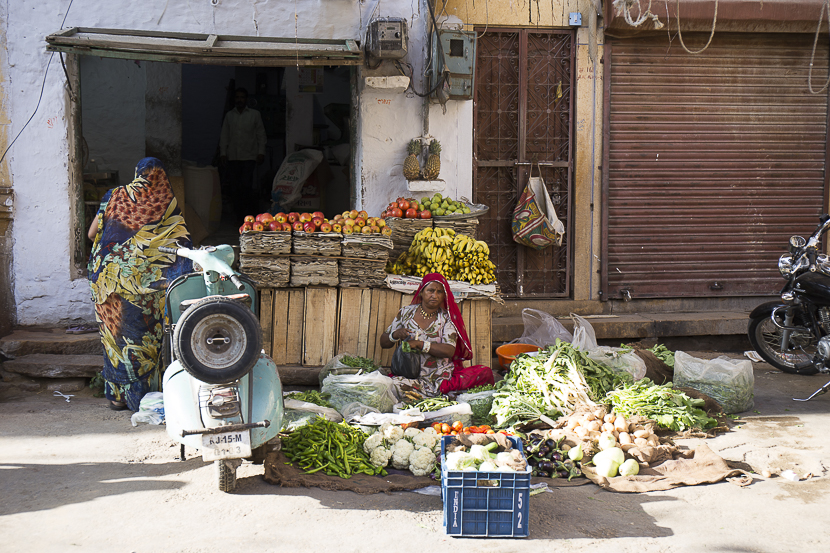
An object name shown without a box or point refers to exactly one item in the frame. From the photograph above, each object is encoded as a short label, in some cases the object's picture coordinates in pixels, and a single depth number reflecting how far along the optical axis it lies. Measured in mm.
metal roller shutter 8336
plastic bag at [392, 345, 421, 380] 6090
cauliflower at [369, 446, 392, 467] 4746
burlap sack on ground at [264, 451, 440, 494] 4449
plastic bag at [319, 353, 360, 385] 6199
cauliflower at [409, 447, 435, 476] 4625
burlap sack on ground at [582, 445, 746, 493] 4562
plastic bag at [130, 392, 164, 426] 5609
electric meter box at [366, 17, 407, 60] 6949
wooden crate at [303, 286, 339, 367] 6680
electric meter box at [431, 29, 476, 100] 7078
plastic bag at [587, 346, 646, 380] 6293
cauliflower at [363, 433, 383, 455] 4818
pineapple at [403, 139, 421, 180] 7438
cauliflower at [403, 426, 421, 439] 4906
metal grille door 8016
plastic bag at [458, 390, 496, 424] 5730
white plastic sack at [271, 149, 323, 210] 9836
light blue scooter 3986
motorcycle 7078
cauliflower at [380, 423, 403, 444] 4883
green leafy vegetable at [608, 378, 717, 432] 5523
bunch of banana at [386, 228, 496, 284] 6754
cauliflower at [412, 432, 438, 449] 4797
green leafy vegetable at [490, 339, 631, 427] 5547
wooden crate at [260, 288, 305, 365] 6609
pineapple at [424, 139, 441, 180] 7449
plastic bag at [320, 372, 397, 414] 5695
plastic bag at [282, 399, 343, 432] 5168
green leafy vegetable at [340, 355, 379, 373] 6355
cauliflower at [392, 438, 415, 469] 4730
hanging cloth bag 7859
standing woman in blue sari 5707
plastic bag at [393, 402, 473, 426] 5453
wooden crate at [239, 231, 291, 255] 6395
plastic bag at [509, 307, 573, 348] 7297
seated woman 6117
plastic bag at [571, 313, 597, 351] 6613
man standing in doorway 10984
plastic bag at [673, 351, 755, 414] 6168
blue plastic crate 3758
